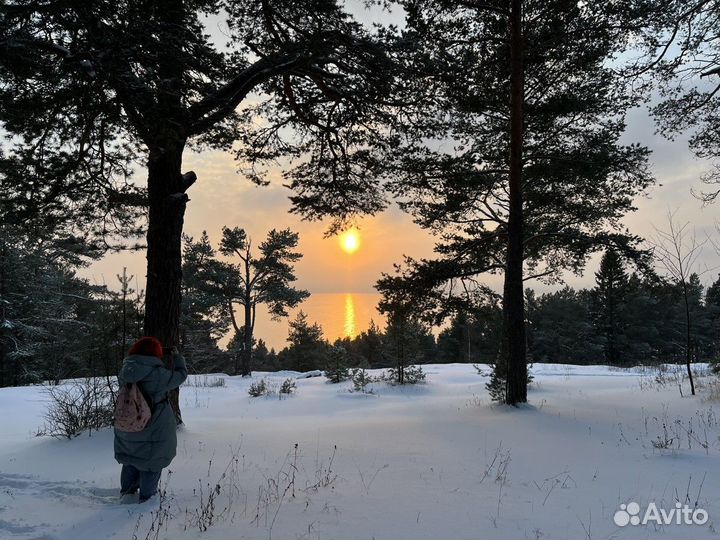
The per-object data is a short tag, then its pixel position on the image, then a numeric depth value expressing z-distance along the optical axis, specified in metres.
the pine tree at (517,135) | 8.08
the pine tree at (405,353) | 15.11
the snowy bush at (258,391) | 13.78
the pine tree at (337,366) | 16.61
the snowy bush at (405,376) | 15.29
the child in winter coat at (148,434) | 3.87
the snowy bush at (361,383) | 14.26
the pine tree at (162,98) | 3.90
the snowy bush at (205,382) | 17.11
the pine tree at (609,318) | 39.41
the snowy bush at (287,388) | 14.06
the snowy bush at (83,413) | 6.50
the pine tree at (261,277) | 25.59
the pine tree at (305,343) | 42.52
